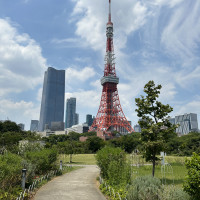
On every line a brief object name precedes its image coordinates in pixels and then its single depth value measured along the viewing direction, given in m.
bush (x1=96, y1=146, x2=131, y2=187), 10.53
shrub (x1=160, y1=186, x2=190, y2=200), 7.09
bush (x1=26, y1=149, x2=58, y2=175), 14.65
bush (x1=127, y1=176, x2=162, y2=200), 7.60
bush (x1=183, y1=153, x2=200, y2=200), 6.60
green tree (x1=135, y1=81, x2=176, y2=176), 14.87
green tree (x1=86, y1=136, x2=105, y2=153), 57.59
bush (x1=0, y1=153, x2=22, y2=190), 8.96
